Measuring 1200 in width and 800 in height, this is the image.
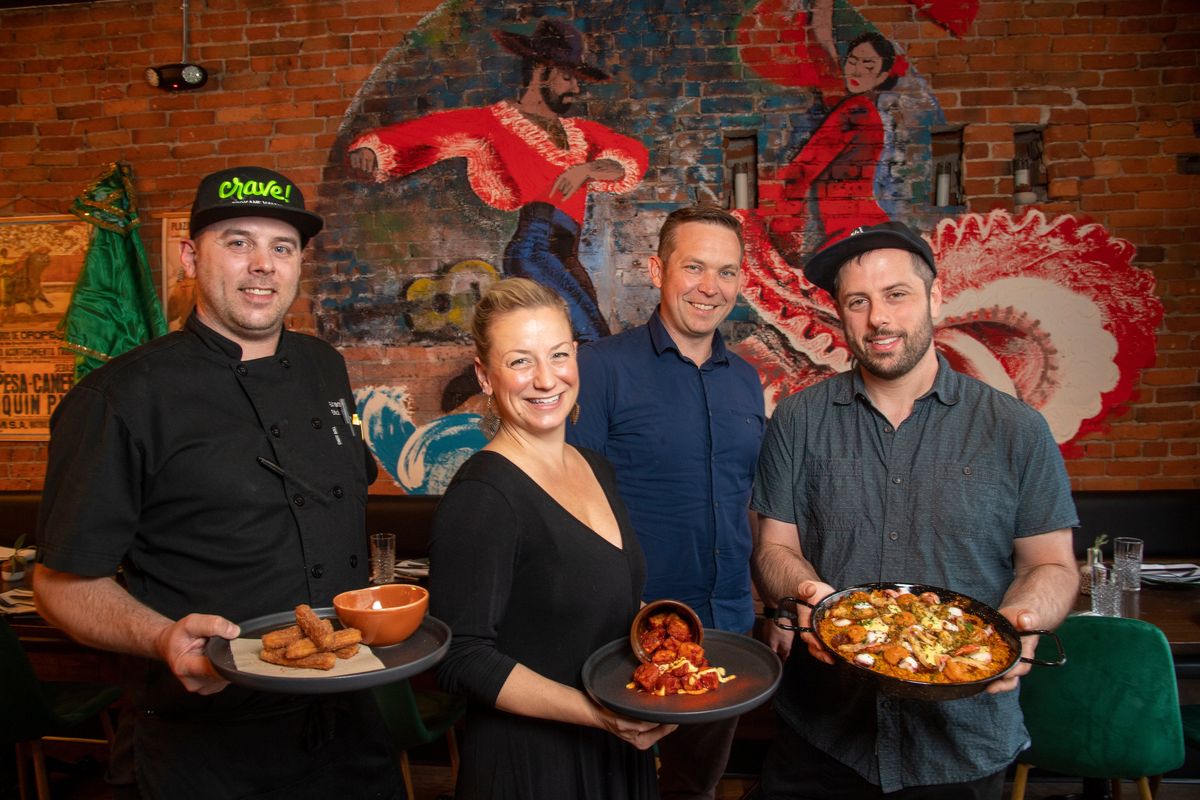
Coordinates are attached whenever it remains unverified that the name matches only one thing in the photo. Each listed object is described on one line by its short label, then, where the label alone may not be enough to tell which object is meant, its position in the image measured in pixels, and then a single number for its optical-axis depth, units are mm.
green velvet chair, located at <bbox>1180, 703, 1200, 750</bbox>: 2832
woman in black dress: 1524
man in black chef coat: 1669
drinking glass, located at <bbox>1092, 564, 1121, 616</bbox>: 2801
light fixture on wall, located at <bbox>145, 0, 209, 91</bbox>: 4457
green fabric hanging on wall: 4574
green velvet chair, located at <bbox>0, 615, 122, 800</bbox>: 2910
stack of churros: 1426
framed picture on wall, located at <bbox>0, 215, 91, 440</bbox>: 4789
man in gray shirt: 1769
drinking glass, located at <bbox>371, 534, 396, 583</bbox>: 3369
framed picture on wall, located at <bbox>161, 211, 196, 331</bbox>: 4680
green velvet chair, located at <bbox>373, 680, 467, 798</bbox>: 2742
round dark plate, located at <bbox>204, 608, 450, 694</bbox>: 1323
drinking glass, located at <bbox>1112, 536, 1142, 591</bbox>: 2951
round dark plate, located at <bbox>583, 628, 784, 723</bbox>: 1393
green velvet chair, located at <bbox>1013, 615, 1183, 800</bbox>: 2420
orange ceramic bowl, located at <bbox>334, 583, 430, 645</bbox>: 1515
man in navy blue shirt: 2480
